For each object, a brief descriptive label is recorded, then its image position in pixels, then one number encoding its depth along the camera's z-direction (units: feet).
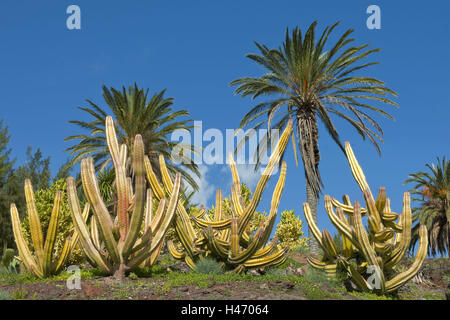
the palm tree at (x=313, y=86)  68.39
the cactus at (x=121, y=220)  32.60
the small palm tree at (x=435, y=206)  97.45
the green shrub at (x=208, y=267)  37.70
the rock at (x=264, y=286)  30.73
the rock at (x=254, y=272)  40.25
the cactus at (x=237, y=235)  37.83
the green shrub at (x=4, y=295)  28.00
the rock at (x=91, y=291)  28.14
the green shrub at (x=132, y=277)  34.09
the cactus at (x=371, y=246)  35.32
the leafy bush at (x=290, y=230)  74.15
